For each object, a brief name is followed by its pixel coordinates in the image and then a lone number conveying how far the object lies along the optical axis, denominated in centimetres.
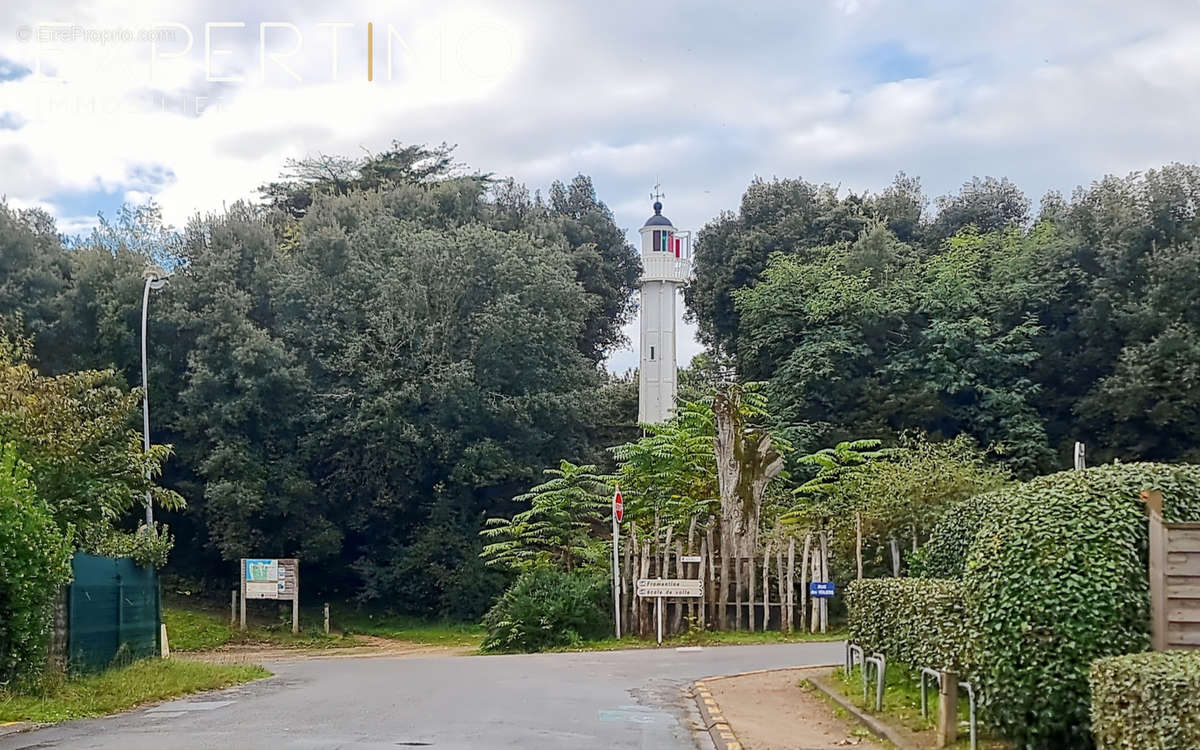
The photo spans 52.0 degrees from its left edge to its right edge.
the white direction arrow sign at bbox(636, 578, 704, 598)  2741
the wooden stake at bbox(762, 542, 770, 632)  2800
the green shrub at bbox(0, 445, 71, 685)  1475
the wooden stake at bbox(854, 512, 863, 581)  2756
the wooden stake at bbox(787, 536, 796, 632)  2783
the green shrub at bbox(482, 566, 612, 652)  2778
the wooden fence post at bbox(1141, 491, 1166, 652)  933
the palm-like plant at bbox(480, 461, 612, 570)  3488
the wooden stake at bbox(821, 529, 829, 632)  2783
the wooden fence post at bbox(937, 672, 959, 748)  1088
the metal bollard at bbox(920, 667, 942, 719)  1199
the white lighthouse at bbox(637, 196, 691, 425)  4603
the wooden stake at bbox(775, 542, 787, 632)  2811
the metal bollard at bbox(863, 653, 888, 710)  1337
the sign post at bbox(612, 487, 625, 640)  2797
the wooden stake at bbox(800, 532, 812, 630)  2800
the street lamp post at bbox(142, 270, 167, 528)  2846
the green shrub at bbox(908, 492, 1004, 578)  1439
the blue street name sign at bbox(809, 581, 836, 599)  2733
